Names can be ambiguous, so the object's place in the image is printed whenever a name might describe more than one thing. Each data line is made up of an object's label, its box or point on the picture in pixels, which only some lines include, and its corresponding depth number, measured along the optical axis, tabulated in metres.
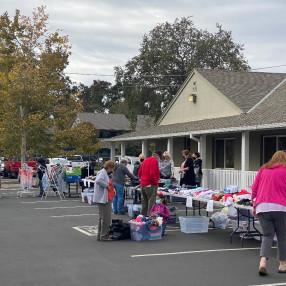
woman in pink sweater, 7.57
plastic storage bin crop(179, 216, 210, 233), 11.95
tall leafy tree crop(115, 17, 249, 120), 47.69
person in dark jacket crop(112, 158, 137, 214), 15.59
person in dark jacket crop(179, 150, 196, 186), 16.12
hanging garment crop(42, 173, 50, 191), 20.72
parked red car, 36.17
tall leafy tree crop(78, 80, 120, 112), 96.12
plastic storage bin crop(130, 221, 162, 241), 10.77
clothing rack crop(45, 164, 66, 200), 20.75
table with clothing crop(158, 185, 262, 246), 10.40
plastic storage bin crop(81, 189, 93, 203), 19.22
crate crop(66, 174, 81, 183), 20.74
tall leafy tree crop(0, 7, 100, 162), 29.80
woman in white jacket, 10.73
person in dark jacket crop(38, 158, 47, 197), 21.64
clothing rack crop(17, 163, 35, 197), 21.70
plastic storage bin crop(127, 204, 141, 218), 14.00
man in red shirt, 12.77
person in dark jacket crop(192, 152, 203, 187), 17.28
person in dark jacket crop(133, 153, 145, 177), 18.39
